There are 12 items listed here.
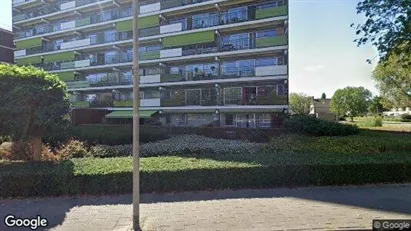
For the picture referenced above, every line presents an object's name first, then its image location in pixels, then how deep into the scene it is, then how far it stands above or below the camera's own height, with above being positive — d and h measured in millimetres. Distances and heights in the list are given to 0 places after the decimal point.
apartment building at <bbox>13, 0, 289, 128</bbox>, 23469 +5359
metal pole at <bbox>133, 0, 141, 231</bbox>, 5008 -16
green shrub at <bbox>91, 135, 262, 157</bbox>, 11515 -1552
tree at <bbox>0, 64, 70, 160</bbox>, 8773 +361
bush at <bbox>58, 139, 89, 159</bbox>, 10984 -1566
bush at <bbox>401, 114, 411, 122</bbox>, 54562 -1000
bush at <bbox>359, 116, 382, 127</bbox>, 25833 -948
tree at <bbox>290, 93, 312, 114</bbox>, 58400 +2461
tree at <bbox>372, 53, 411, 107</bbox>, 28428 +3325
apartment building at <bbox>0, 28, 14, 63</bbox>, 40094 +10031
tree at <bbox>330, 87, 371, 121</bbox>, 59781 +2275
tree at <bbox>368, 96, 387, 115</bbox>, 70250 +1657
